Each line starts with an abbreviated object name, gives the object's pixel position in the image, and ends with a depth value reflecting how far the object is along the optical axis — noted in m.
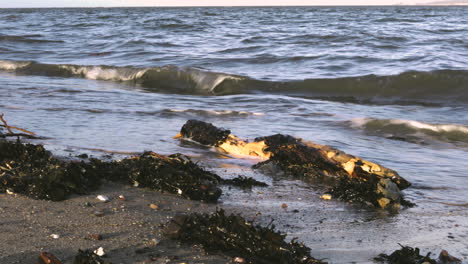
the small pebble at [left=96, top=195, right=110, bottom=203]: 7.36
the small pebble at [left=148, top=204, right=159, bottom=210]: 7.23
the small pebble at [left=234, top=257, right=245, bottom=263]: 5.65
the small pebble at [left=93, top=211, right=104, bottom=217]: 6.75
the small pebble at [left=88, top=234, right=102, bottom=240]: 5.95
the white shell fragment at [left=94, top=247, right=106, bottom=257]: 5.54
